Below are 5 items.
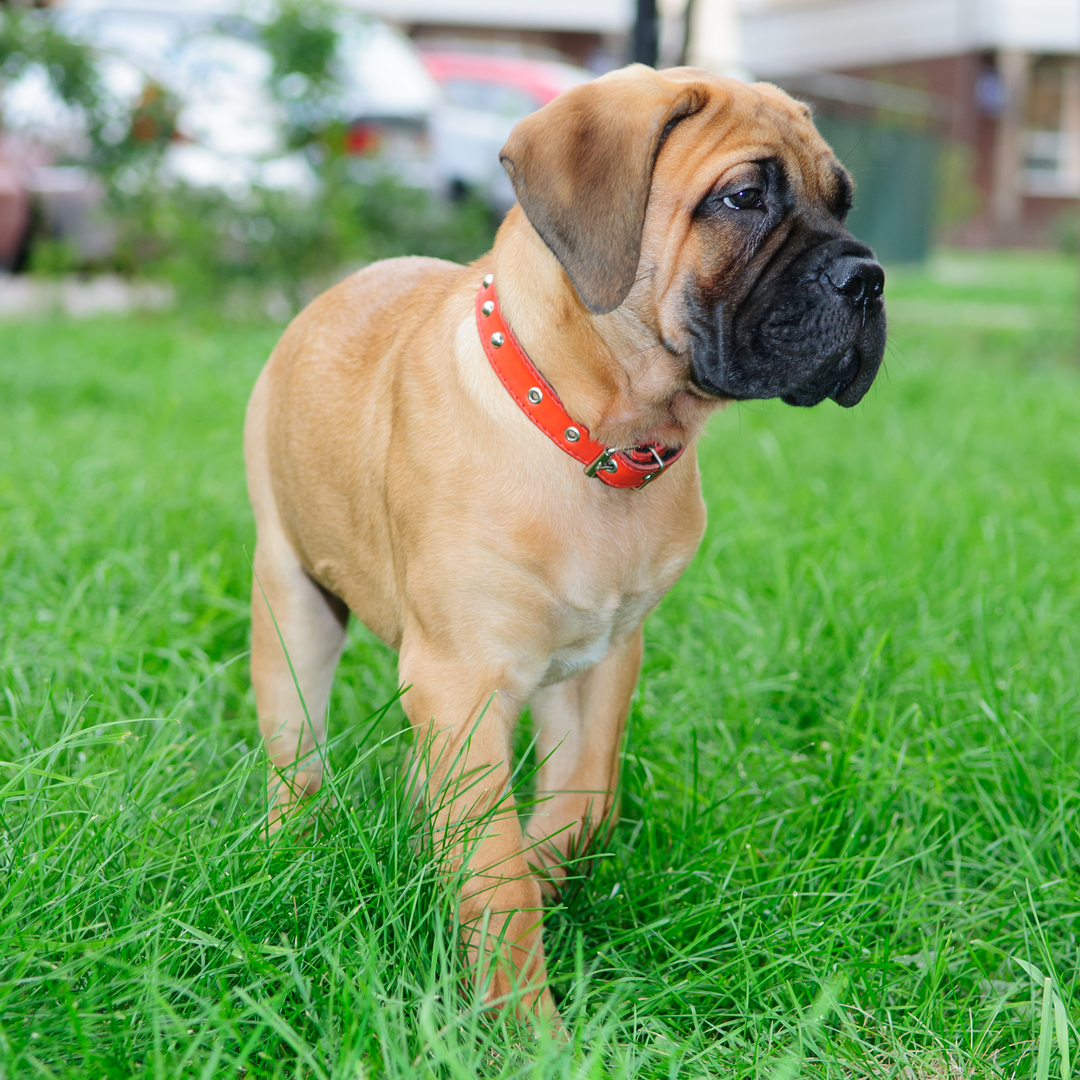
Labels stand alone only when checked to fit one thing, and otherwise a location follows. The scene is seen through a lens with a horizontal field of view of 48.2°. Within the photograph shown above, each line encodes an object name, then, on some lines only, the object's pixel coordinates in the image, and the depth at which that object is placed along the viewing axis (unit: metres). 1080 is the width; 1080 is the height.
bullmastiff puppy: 2.14
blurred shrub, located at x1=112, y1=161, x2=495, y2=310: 8.40
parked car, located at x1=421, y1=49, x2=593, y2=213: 10.77
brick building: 26.92
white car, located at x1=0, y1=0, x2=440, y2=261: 8.55
